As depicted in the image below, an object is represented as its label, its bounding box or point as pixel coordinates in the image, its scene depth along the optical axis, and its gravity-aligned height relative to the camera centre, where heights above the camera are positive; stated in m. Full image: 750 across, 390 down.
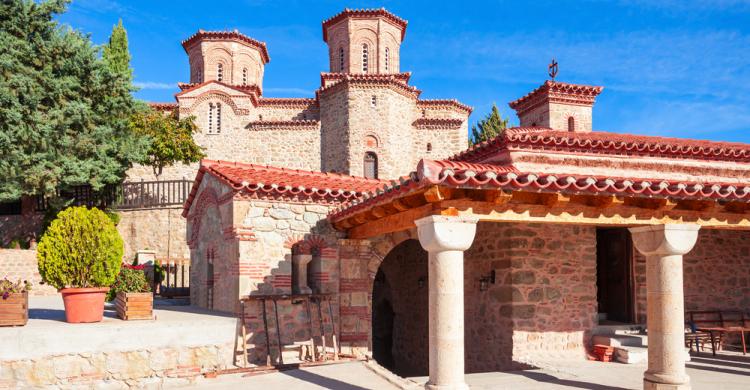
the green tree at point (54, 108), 18.05 +4.50
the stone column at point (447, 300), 6.12 -0.66
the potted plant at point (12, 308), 7.89 -0.97
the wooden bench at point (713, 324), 10.19 -1.62
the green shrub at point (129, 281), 9.04 -0.67
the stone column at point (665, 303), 6.93 -0.79
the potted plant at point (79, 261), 8.27 -0.32
